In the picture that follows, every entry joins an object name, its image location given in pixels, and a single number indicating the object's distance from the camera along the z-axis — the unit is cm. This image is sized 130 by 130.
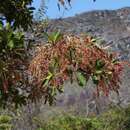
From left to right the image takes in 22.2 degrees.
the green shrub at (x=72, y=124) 950
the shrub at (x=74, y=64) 194
